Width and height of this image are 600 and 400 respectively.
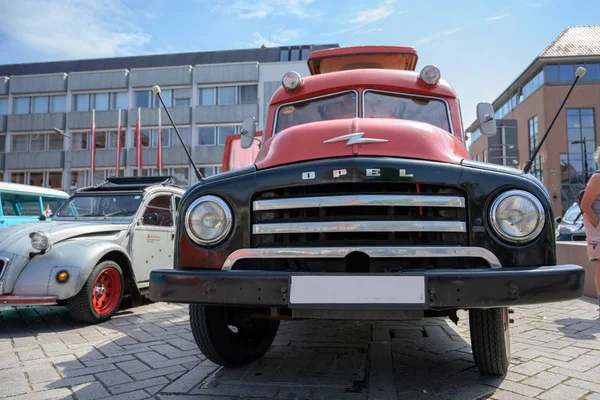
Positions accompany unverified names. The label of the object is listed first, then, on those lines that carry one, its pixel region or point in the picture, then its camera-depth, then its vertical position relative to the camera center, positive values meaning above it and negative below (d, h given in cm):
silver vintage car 452 -28
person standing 459 +11
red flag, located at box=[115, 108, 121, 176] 2880 +478
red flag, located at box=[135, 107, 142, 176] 2667 +530
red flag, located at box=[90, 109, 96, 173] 2868 +492
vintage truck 220 -8
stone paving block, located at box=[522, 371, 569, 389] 286 -103
